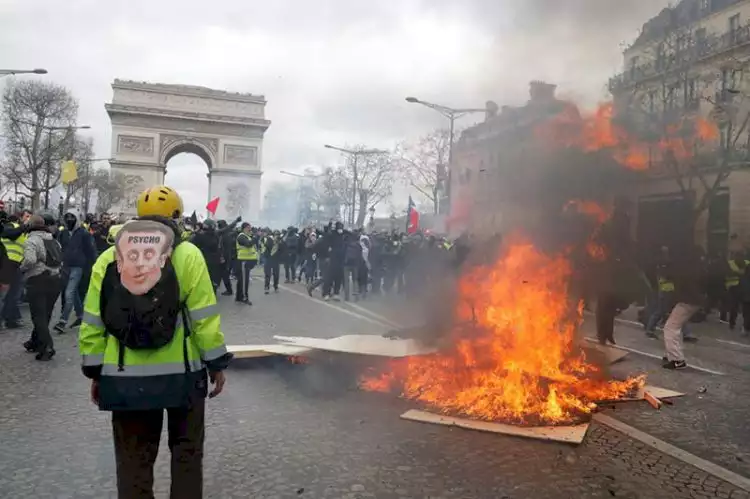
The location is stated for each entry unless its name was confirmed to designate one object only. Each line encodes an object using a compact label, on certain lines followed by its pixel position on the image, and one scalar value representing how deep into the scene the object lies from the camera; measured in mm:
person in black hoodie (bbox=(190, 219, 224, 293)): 12172
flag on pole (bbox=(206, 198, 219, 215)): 15246
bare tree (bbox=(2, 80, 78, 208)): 35906
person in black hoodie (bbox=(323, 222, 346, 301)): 14516
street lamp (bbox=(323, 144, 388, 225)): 47416
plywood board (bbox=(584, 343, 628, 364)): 6629
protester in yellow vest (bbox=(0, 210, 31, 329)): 8430
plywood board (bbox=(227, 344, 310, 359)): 6585
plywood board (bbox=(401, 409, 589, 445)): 4371
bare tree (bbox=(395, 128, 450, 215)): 22359
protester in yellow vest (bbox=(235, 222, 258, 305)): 13086
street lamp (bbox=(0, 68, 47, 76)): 19828
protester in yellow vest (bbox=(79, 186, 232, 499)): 2572
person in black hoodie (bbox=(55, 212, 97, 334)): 8992
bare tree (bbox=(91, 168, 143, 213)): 45312
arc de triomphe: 46875
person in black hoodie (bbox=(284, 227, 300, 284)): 18719
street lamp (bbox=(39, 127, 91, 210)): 35844
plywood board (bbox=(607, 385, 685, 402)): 5610
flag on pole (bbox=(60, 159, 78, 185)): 21717
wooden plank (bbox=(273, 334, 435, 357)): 6023
